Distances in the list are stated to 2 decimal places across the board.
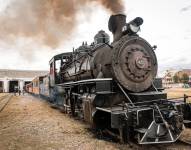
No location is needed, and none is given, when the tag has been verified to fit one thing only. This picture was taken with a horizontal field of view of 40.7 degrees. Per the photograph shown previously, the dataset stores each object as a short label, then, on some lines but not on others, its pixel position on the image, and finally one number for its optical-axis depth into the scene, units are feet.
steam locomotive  21.02
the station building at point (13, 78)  214.28
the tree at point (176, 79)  382.22
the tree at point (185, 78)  351.05
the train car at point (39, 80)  77.97
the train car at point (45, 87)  55.47
